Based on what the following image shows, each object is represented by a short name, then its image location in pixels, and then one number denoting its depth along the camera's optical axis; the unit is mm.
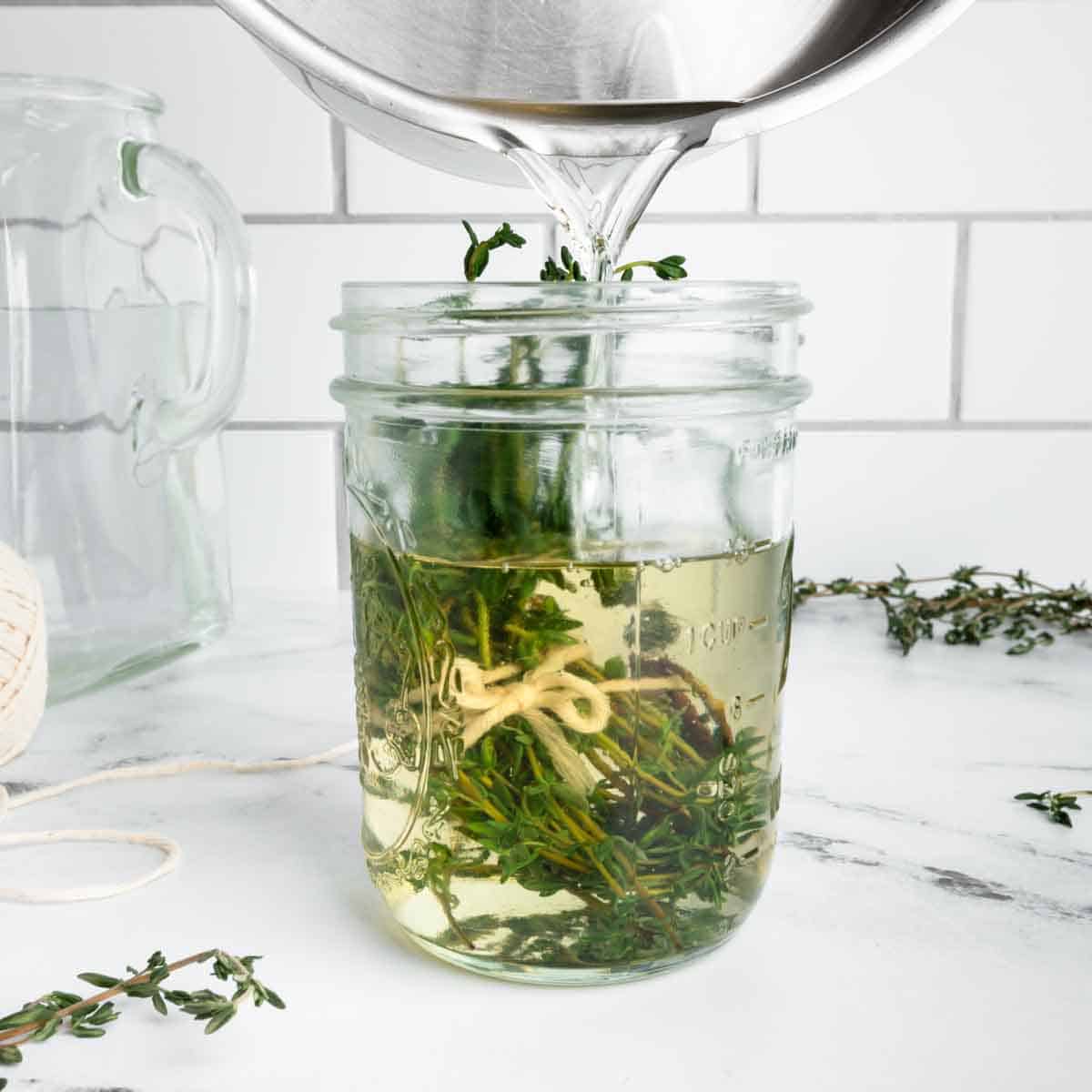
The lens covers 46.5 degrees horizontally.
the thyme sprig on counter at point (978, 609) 758
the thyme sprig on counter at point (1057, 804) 504
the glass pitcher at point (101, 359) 627
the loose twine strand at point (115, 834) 444
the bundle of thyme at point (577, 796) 355
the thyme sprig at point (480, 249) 380
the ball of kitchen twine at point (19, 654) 526
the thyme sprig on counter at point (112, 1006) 354
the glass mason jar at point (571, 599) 354
